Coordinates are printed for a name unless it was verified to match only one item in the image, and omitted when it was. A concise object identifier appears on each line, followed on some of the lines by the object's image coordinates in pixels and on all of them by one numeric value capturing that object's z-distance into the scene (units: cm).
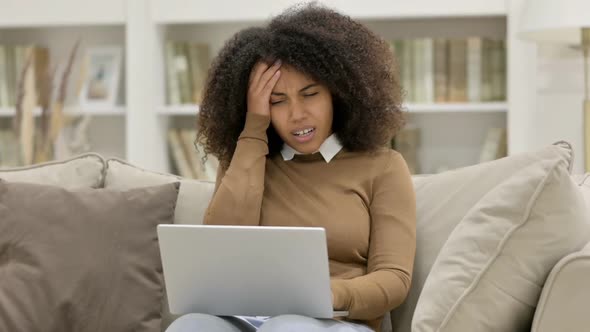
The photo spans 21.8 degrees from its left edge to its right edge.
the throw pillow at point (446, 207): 314
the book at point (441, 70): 571
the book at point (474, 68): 566
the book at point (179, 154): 600
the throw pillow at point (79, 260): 334
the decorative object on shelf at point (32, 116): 602
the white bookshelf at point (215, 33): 554
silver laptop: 259
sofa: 239
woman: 308
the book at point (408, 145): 586
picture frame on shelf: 608
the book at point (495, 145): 572
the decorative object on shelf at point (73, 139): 615
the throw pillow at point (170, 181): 363
